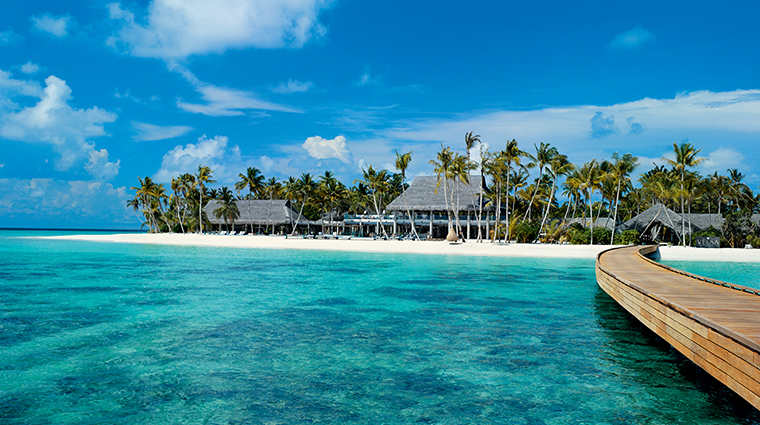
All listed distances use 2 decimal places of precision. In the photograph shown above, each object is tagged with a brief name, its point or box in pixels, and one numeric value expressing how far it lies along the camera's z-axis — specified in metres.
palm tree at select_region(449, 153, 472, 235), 46.67
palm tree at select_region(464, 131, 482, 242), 46.41
